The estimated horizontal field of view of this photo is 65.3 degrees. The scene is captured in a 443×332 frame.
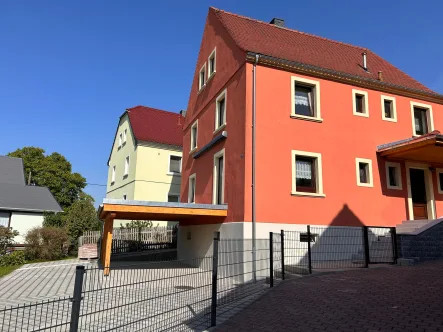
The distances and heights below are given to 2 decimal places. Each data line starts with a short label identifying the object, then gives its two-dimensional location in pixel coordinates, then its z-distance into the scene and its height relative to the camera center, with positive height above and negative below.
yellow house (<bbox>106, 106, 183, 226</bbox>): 24.86 +5.66
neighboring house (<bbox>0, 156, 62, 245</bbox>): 23.86 +1.90
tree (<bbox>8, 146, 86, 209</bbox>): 42.56 +7.14
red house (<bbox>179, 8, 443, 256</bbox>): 12.36 +3.72
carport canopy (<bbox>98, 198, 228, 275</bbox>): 11.93 +0.85
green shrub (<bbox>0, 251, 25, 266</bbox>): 16.20 -1.34
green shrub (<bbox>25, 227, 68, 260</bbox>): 18.39 -0.64
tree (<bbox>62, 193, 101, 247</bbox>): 21.66 +0.78
